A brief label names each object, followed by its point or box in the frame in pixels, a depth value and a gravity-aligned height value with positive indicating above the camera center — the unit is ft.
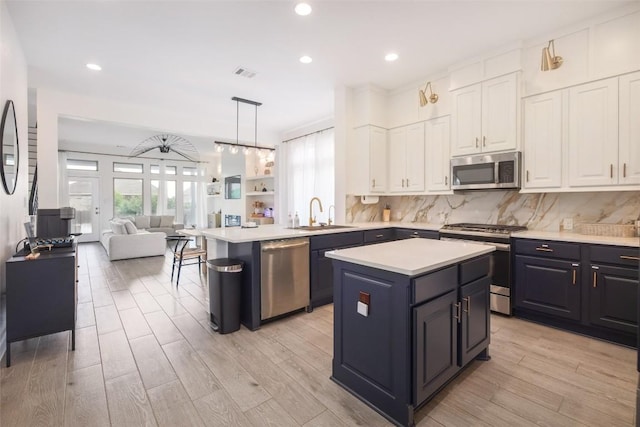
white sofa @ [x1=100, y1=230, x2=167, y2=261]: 20.33 -2.44
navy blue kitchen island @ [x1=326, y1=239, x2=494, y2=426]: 5.24 -2.14
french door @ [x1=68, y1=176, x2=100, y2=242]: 28.96 +0.59
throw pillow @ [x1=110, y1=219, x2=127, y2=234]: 21.12 -1.26
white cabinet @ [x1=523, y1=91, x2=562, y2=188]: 9.93 +2.35
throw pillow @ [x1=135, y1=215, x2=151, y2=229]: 29.78 -1.10
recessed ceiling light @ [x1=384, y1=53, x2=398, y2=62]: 11.38 +5.89
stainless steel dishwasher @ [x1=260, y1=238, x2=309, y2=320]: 9.58 -2.21
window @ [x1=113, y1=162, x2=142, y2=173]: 31.07 +4.51
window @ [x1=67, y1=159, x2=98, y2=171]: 28.63 +4.41
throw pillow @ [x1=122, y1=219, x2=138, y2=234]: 21.18 -1.20
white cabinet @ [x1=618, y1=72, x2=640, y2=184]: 8.57 +2.28
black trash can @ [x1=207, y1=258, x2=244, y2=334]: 9.13 -2.59
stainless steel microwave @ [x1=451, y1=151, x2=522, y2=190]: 10.57 +1.43
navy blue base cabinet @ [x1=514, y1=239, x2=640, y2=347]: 8.04 -2.26
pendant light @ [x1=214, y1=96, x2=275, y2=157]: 16.31 +3.76
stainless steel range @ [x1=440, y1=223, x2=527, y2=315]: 10.00 -1.59
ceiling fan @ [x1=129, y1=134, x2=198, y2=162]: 24.31 +6.12
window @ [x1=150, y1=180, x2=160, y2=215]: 33.19 +1.77
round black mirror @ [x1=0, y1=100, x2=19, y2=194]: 8.18 +1.83
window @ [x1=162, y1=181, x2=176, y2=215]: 34.06 +1.36
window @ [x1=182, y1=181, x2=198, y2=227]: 35.58 +1.07
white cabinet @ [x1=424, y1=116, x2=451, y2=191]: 12.91 +2.47
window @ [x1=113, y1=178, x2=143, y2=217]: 31.09 +1.39
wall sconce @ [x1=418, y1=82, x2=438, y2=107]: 12.62 +4.82
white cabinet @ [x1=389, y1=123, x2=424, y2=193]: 13.83 +2.44
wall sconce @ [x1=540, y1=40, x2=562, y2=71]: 8.87 +4.40
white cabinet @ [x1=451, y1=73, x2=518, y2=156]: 10.61 +3.47
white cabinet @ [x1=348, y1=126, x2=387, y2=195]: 14.17 +2.33
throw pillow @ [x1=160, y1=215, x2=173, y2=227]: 31.12 -1.13
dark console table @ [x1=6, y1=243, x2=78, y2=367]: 7.36 -2.18
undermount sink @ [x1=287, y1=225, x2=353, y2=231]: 12.17 -0.74
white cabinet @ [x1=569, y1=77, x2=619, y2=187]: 8.95 +2.34
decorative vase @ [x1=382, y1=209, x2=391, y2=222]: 15.74 -0.28
